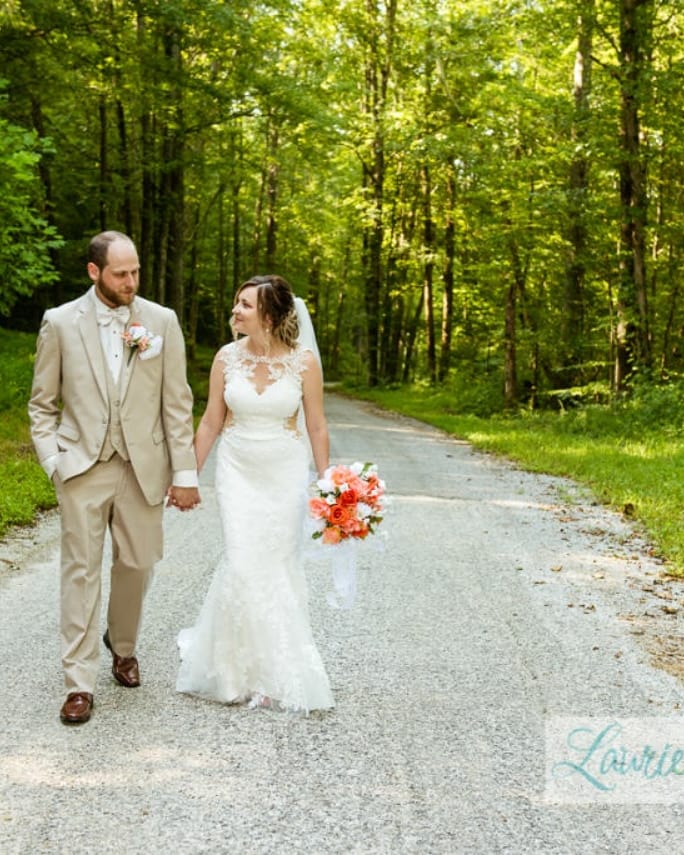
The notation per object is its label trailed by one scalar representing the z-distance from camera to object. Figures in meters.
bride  4.64
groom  4.41
